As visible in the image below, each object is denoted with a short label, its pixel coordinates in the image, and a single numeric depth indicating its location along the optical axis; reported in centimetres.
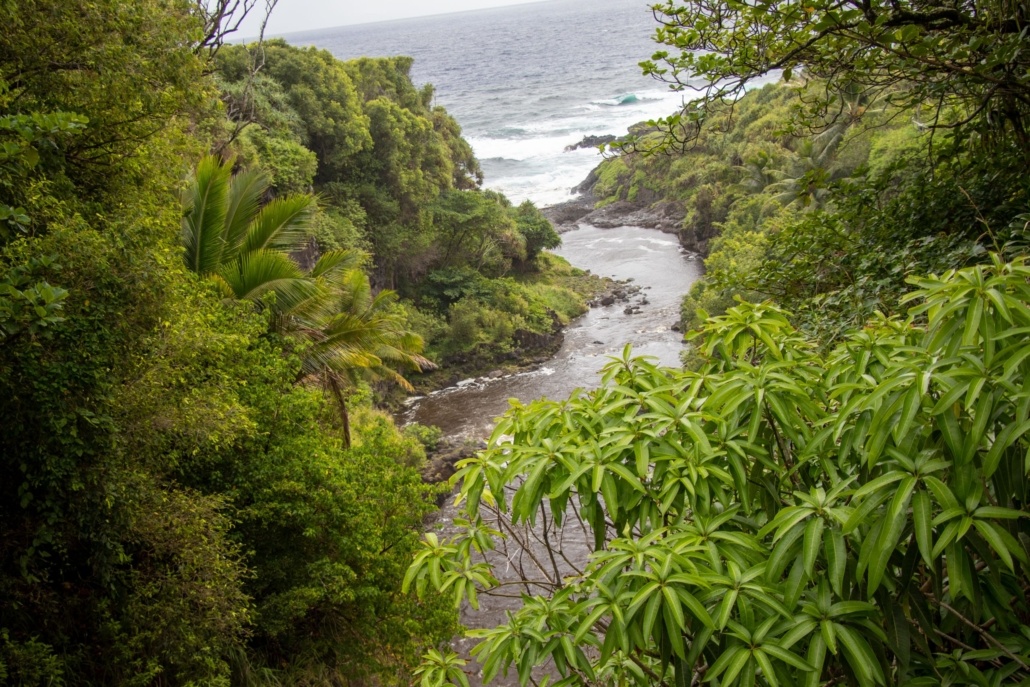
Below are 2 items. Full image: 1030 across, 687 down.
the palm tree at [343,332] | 1081
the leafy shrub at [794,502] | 197
